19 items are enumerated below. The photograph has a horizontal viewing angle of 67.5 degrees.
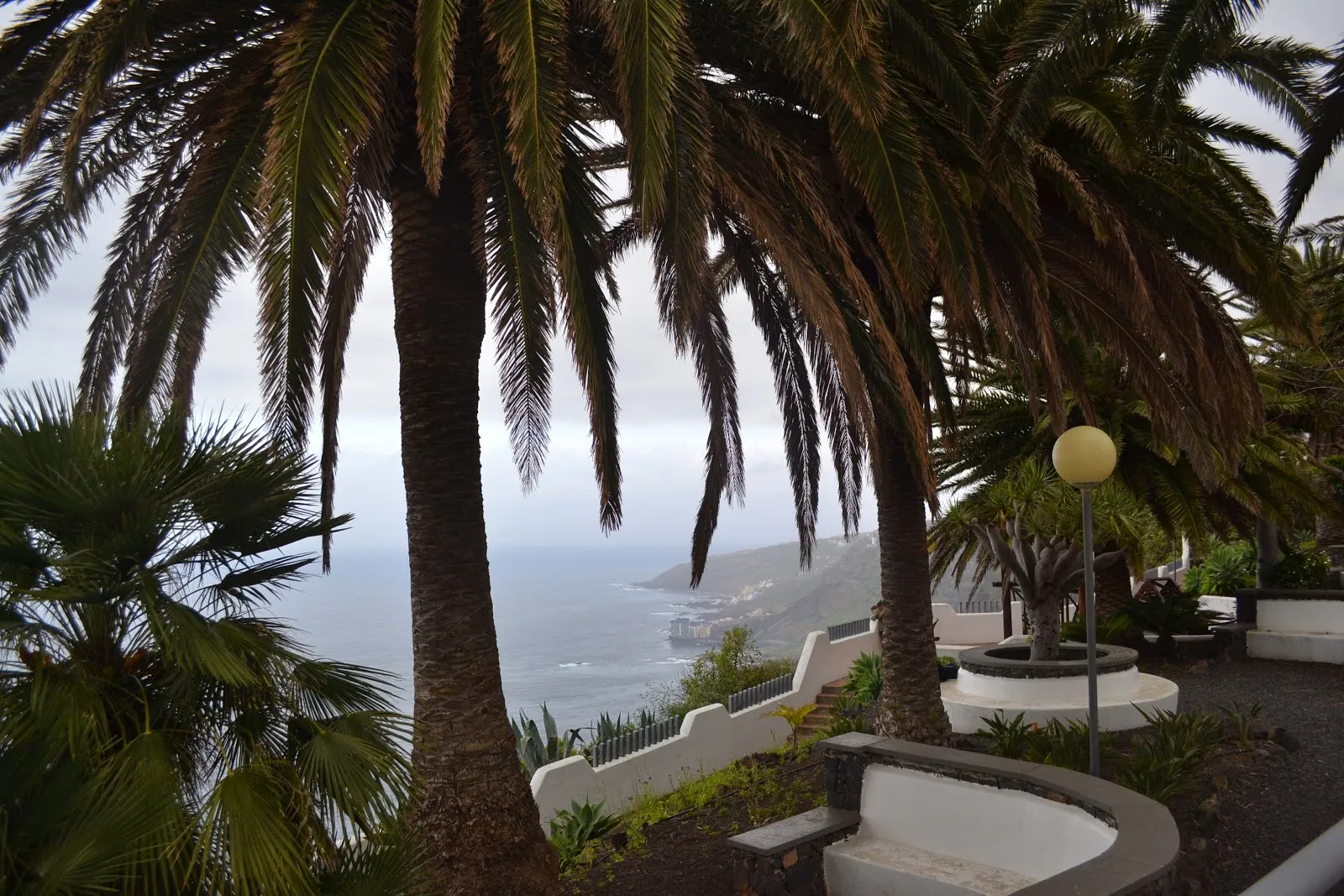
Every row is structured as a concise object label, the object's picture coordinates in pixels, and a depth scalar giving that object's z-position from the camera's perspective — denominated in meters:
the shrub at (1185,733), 8.97
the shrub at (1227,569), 23.55
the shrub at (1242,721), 9.67
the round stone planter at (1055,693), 11.22
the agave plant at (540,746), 13.89
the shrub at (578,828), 9.59
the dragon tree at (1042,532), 12.04
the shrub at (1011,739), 9.30
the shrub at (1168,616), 16.11
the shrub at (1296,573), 16.97
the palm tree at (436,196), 5.22
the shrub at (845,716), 11.82
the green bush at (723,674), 18.64
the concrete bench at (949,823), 6.16
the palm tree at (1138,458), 14.79
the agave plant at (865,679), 16.73
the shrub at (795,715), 13.77
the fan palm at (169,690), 3.45
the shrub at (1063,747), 8.75
